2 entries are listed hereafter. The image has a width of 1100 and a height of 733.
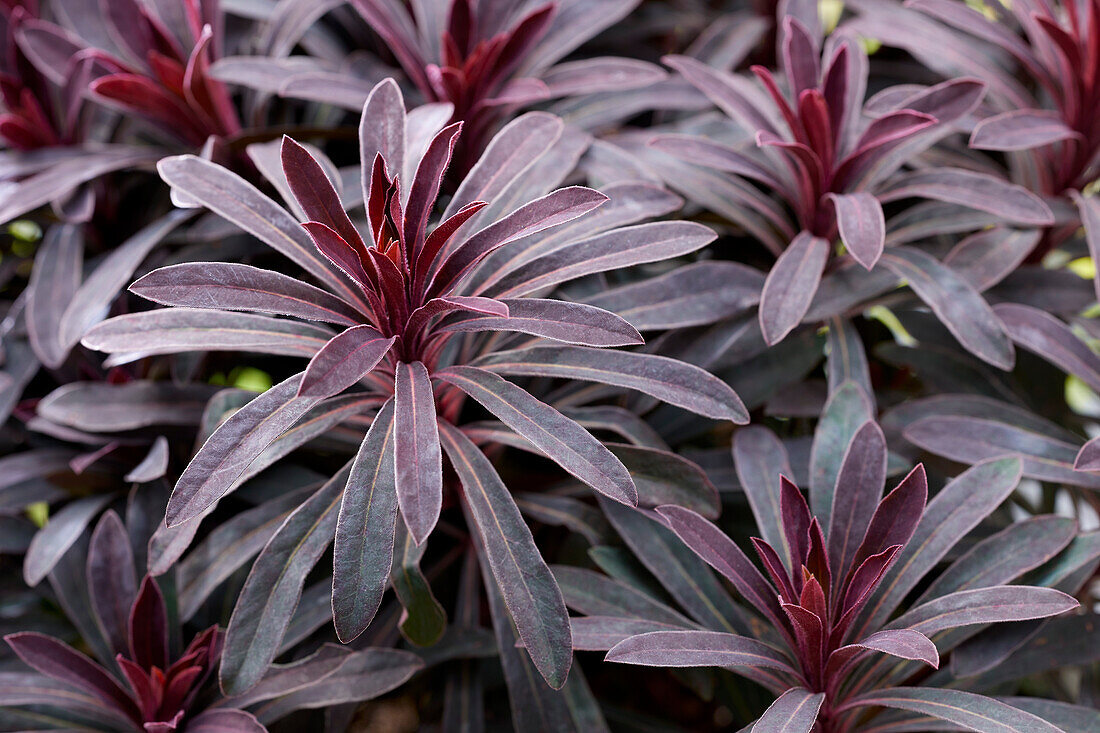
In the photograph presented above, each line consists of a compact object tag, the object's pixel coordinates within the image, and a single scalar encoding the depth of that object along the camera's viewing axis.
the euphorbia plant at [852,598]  0.56
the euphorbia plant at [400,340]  0.55
